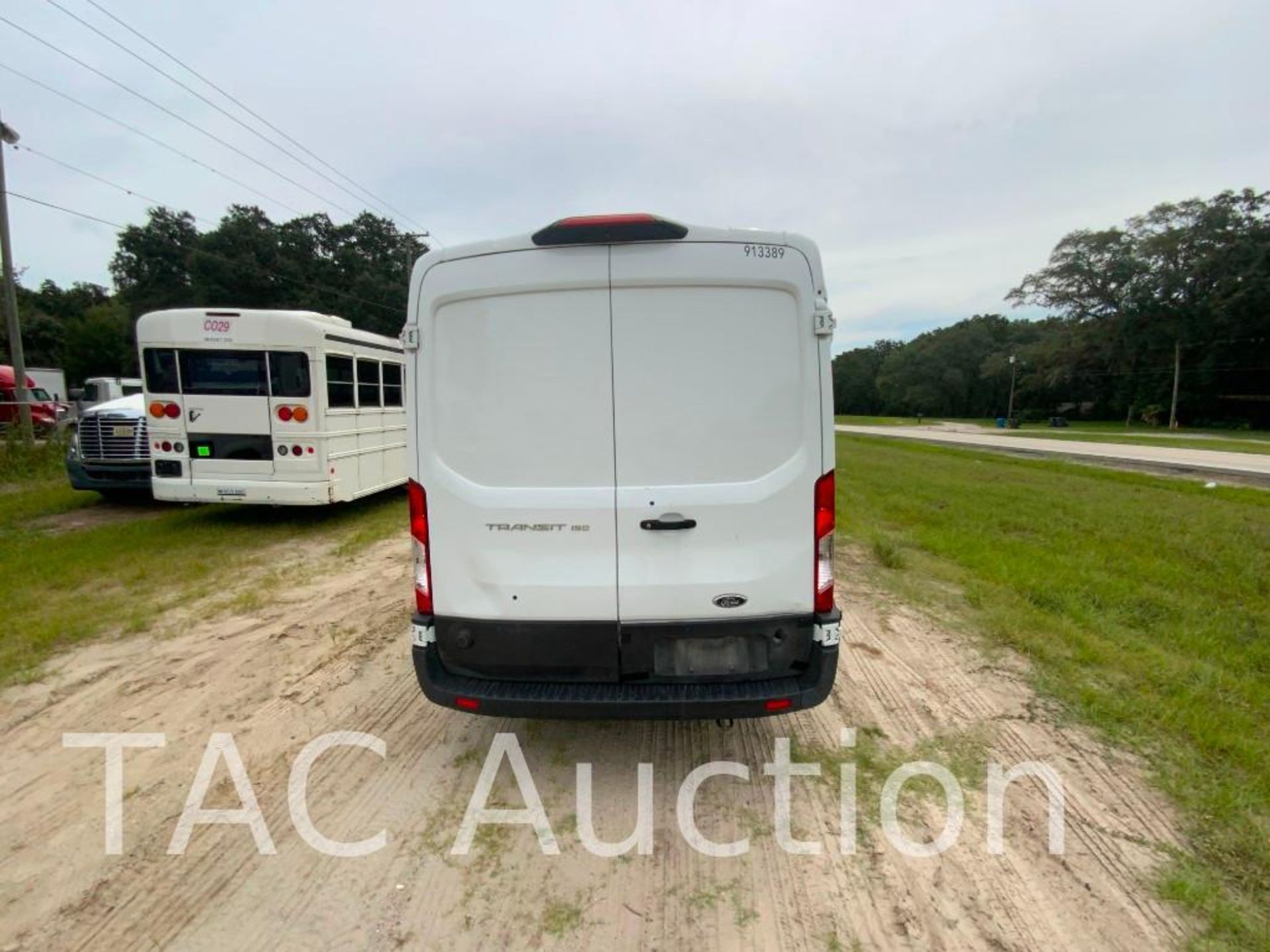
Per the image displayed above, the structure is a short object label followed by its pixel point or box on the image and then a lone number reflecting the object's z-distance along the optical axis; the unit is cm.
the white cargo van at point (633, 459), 268
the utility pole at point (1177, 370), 4827
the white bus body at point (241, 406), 777
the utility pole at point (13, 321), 1384
